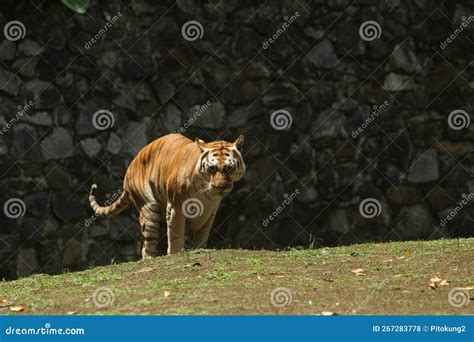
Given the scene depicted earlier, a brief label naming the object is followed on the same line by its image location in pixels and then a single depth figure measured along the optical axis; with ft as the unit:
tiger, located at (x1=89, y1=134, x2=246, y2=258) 51.63
